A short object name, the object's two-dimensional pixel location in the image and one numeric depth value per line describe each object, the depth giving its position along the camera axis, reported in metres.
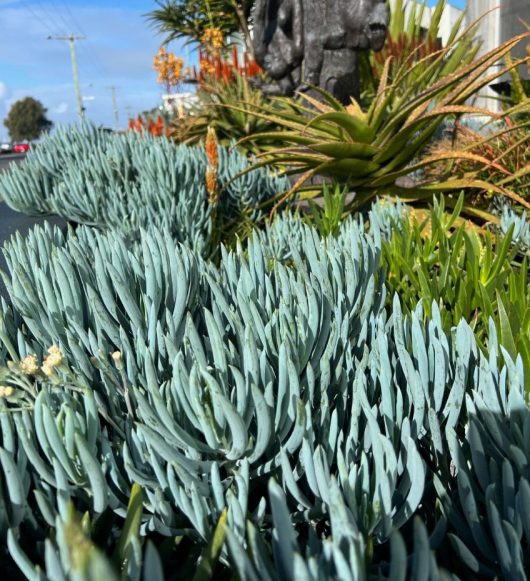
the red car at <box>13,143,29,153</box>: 56.49
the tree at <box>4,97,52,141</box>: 80.25
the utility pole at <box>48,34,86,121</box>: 47.61
